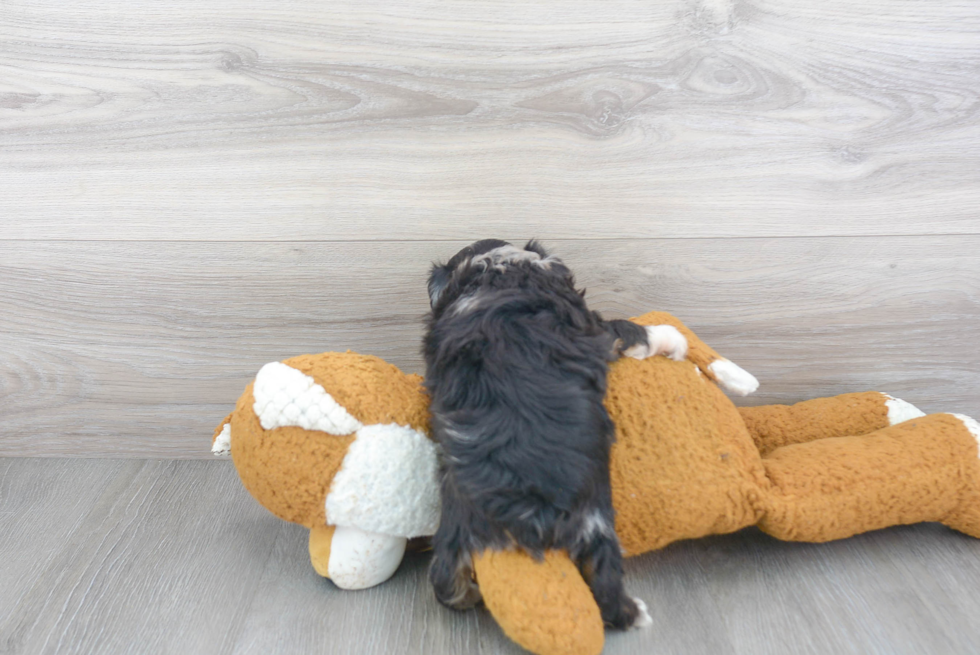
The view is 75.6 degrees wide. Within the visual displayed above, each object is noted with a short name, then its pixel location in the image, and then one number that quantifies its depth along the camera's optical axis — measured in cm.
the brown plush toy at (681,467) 79
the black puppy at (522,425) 70
